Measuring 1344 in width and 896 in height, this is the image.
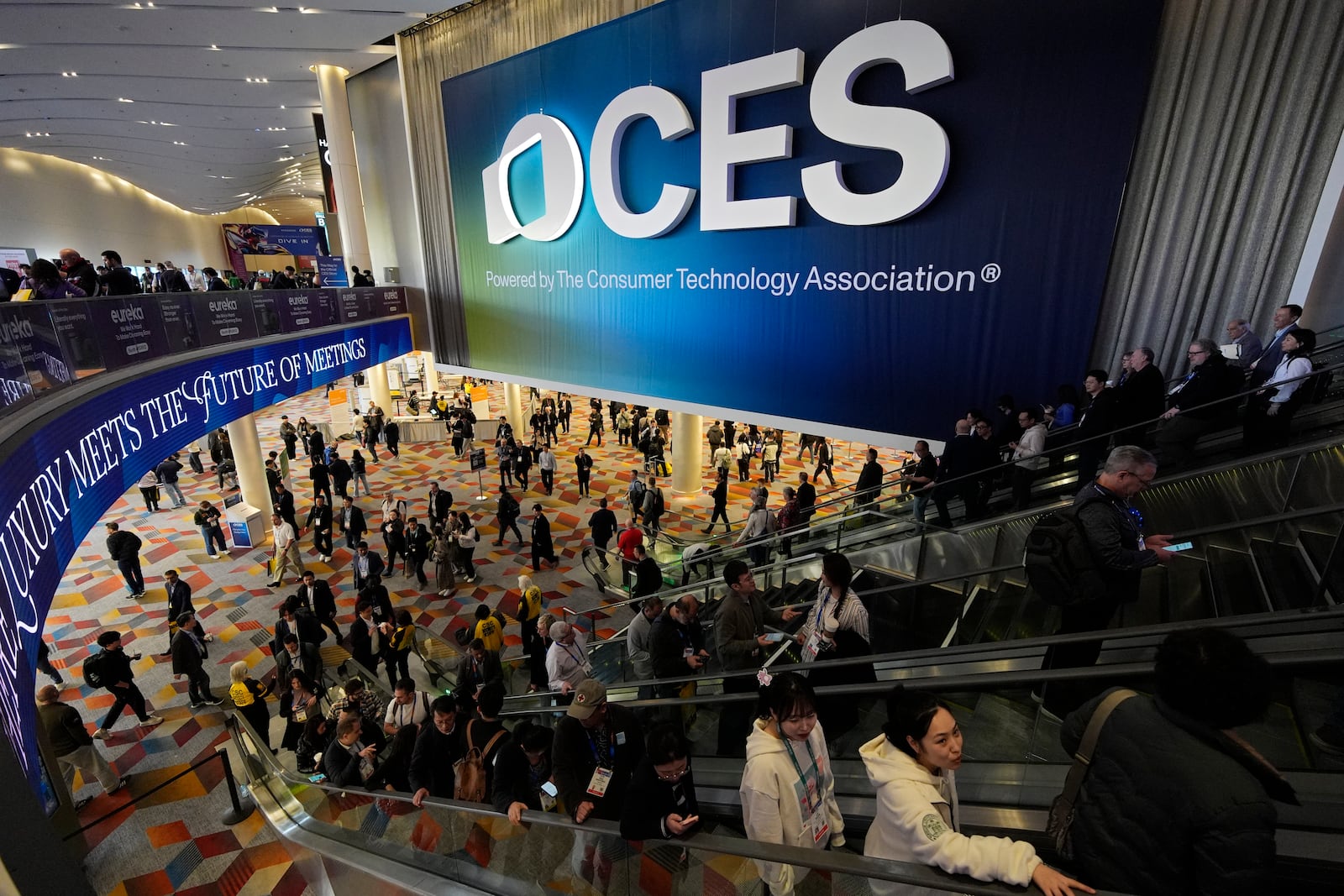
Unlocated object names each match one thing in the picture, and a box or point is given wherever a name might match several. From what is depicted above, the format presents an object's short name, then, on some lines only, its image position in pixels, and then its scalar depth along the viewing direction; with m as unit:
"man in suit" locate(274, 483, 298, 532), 10.31
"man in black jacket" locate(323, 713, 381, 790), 3.95
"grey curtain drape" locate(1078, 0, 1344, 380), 5.65
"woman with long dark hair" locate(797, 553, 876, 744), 3.14
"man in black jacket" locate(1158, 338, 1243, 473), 4.84
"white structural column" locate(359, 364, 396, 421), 20.09
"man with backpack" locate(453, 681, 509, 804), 3.21
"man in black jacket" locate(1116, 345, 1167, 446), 5.14
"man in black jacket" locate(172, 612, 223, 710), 6.46
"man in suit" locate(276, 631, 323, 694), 5.93
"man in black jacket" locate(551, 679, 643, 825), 2.68
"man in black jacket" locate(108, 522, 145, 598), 8.56
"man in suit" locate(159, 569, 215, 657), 7.49
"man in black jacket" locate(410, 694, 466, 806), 3.41
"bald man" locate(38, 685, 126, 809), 4.82
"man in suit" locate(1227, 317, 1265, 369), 5.66
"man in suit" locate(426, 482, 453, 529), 10.31
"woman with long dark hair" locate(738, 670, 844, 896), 1.96
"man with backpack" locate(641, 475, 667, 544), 10.60
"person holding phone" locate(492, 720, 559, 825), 2.89
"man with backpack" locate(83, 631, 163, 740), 5.75
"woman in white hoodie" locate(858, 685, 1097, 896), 1.54
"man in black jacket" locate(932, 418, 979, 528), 6.09
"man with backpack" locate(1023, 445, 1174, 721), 2.63
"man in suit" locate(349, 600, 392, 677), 6.61
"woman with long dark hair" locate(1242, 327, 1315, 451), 4.24
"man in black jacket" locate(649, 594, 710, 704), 4.12
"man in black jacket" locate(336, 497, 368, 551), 10.14
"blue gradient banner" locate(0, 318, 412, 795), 3.00
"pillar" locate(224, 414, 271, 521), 11.16
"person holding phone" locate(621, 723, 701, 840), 2.15
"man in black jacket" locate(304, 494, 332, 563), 10.28
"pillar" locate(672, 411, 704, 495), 13.82
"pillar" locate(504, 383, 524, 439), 17.78
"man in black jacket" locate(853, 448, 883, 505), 8.11
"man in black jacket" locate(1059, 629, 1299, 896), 1.26
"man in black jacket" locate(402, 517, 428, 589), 9.53
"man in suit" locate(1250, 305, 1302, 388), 4.89
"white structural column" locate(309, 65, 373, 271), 14.98
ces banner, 6.99
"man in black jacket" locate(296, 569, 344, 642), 7.45
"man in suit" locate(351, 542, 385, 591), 8.10
